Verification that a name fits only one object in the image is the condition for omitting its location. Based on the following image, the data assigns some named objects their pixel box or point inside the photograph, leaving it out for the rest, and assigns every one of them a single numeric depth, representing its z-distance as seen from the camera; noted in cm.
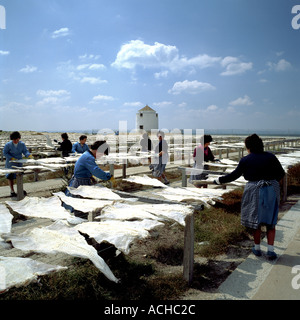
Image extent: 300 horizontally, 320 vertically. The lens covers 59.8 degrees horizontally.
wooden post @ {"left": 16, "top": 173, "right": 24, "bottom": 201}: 565
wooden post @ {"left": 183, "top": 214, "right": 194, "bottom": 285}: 280
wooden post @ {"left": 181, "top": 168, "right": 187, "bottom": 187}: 604
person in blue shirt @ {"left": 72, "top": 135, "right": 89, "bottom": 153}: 823
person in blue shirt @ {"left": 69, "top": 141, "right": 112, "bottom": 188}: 416
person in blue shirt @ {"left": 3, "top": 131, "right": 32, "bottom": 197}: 666
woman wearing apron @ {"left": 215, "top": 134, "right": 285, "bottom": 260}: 339
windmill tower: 6500
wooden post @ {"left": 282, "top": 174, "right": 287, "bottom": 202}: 659
